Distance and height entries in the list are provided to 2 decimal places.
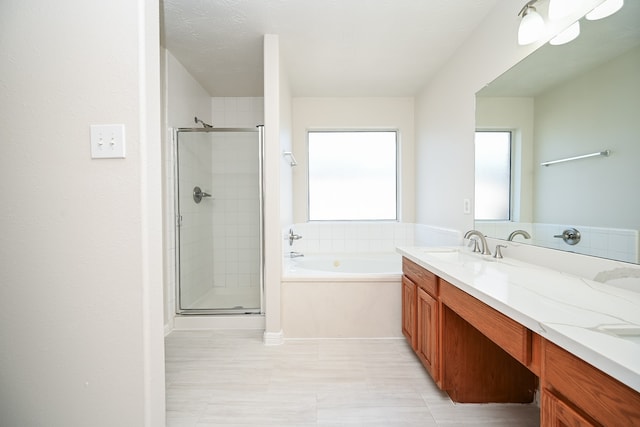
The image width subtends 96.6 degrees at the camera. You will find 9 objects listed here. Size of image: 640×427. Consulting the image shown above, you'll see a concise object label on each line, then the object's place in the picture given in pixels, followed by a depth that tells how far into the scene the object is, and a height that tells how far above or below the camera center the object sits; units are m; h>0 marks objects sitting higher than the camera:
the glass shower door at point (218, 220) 2.70 -0.13
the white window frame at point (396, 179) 3.55 +0.36
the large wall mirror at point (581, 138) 1.08 +0.31
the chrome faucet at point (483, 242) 1.84 -0.23
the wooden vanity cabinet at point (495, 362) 0.64 -0.52
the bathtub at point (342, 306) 2.33 -0.81
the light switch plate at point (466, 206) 2.21 +0.01
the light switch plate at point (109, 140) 1.09 +0.26
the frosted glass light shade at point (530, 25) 1.46 +0.95
